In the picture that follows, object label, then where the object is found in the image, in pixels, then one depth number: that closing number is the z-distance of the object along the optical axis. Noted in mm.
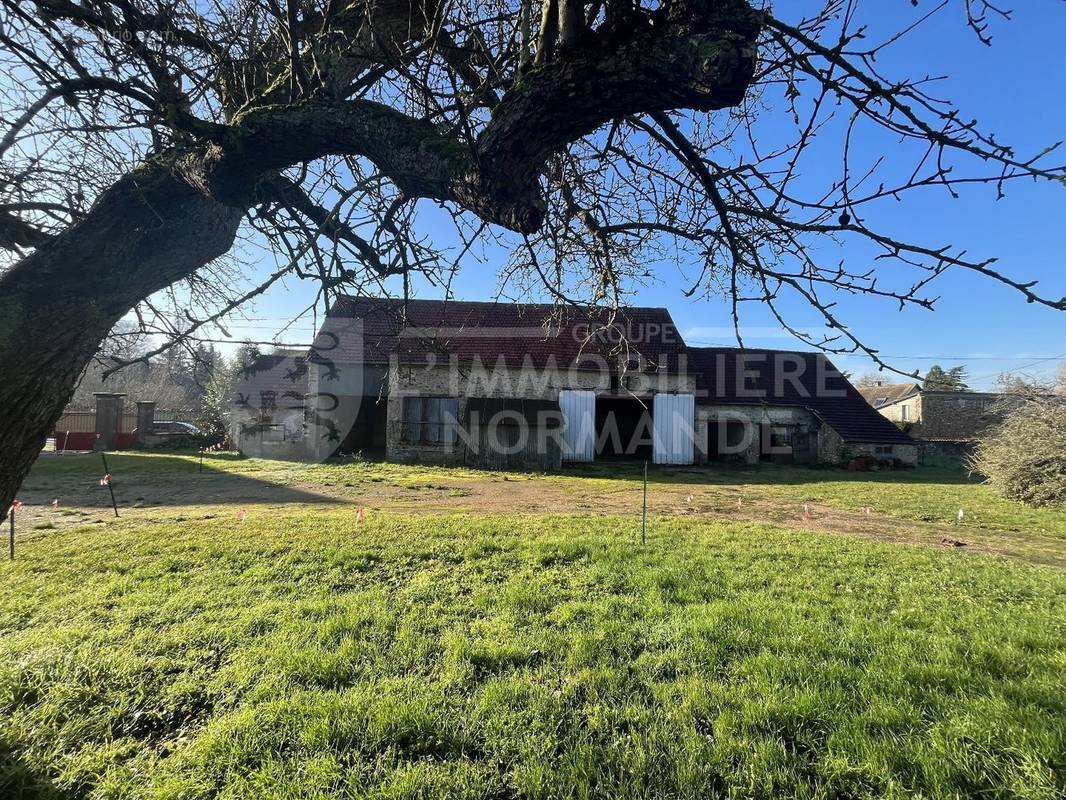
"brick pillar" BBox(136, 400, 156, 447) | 23802
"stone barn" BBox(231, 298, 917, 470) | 18000
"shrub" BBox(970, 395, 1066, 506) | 12547
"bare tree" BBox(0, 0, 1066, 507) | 1854
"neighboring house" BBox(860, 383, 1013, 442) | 28844
